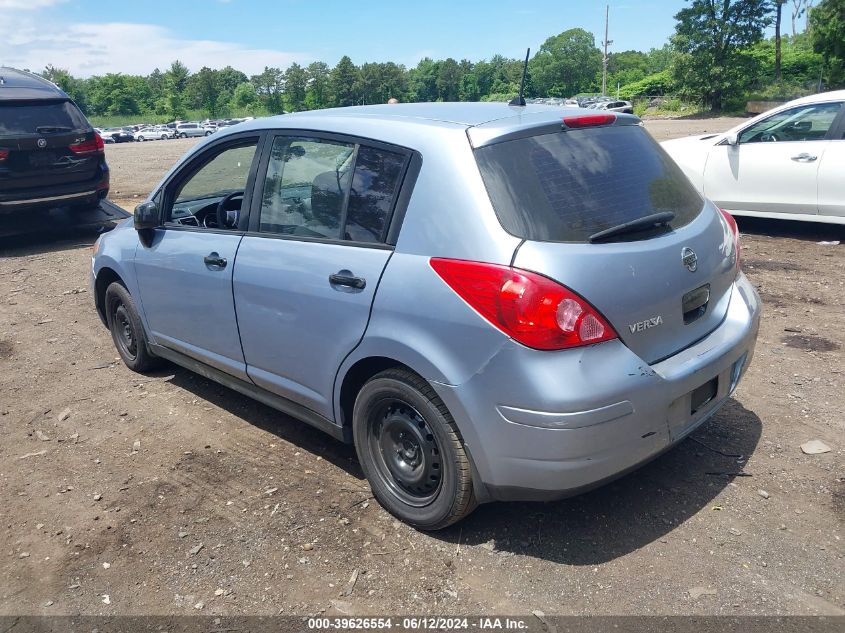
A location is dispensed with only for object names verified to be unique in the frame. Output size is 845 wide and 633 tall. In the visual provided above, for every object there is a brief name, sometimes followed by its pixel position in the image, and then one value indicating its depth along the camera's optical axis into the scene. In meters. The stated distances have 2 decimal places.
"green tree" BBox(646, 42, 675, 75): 111.25
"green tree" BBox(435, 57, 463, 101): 127.19
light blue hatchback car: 2.75
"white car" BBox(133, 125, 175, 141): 68.06
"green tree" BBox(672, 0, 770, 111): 50.62
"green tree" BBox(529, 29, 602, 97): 120.81
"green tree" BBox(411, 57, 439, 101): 123.25
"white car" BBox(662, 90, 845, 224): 8.09
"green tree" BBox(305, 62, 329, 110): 102.44
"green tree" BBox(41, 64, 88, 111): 108.50
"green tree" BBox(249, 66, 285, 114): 108.03
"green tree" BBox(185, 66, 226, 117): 107.12
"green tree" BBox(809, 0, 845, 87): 45.25
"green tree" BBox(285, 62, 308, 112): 104.25
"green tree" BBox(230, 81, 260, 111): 109.44
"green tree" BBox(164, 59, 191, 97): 114.06
